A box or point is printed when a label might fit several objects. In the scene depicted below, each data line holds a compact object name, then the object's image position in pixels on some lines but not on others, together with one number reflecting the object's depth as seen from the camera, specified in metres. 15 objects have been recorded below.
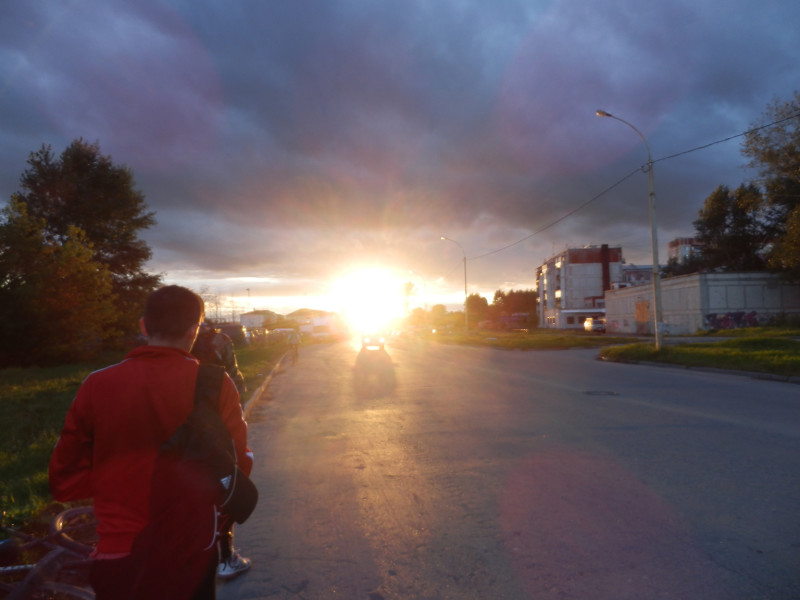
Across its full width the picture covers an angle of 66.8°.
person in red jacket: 2.17
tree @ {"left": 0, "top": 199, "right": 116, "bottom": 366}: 25.73
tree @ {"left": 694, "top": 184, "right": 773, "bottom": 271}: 65.88
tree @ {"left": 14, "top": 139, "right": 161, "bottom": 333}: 37.38
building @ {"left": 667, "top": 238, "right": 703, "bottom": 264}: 95.15
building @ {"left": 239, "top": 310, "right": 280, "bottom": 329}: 145.82
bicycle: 2.56
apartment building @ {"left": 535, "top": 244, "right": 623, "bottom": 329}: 98.69
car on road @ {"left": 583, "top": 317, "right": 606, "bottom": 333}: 67.56
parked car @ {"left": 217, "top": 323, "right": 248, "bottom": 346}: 42.67
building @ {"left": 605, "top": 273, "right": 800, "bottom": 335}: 47.91
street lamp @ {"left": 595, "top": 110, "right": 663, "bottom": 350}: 23.75
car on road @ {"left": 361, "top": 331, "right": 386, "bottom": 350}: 34.66
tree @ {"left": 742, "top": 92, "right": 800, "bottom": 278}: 42.66
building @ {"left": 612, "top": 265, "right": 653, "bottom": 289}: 112.81
